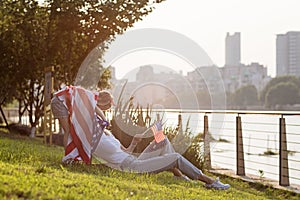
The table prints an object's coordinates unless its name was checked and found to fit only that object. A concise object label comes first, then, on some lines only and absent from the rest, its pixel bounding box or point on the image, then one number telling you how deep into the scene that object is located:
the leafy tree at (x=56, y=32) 14.06
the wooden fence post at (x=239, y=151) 9.41
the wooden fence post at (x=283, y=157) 8.28
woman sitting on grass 6.25
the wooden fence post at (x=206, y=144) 9.45
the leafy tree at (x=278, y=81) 74.69
